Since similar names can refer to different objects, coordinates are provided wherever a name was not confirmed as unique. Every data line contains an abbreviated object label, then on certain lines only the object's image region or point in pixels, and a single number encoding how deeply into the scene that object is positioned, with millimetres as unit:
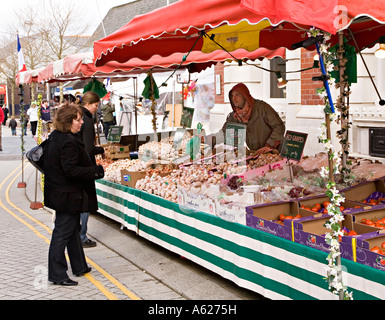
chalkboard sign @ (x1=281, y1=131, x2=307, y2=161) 6129
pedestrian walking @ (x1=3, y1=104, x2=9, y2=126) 43812
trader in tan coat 8156
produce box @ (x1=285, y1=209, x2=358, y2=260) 4238
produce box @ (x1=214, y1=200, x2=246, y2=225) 5266
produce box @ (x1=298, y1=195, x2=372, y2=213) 5234
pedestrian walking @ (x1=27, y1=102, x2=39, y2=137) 30161
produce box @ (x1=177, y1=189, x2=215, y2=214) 5893
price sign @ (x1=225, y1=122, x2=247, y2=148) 7383
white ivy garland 3873
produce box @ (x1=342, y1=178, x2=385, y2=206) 5659
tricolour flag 15405
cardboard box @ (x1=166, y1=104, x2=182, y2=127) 22436
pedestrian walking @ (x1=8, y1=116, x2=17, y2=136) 35681
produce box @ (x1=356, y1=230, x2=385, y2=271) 3736
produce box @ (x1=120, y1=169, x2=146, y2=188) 8141
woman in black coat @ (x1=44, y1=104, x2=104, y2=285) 5855
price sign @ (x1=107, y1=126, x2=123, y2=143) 11922
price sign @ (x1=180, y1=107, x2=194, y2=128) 9773
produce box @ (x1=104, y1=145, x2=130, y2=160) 11505
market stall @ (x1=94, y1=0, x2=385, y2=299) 3779
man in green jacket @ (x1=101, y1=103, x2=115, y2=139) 26156
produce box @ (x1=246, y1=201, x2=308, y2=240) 4844
